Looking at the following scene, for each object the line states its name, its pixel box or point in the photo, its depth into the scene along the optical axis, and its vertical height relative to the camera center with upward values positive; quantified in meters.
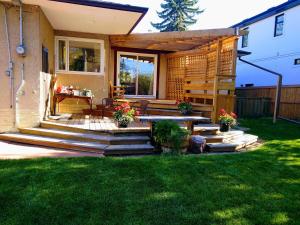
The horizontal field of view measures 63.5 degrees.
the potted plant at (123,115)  5.90 -0.54
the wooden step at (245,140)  6.09 -1.14
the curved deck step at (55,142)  5.14 -1.13
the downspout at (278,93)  10.12 +0.24
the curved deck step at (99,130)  5.71 -0.89
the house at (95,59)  5.76 +1.15
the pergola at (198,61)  7.45 +1.27
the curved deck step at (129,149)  5.04 -1.19
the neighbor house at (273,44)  13.37 +3.37
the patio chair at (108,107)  7.86 -0.46
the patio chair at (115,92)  9.18 +0.04
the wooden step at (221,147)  5.70 -1.19
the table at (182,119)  5.59 -0.57
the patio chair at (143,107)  7.83 -0.42
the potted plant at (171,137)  5.10 -0.89
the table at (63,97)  7.44 -0.19
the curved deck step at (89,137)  5.40 -1.02
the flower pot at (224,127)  6.82 -0.86
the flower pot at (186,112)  8.11 -0.56
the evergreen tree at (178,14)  29.62 +10.04
